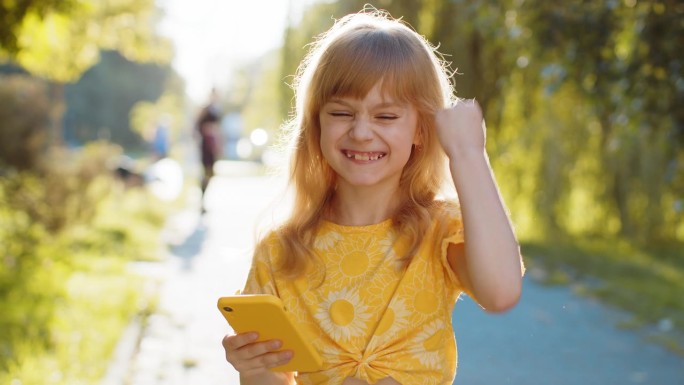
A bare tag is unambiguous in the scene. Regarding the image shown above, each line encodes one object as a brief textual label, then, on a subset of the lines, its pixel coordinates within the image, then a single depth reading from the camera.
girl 2.30
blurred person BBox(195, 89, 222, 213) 15.21
